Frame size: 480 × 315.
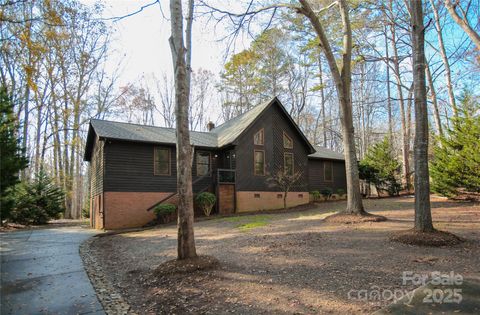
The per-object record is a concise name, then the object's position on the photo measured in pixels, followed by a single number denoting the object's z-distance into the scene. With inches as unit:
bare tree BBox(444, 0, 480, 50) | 402.9
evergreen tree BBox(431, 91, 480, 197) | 496.4
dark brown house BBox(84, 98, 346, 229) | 625.0
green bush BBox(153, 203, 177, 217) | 609.0
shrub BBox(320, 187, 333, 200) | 887.7
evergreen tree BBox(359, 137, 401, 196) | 830.5
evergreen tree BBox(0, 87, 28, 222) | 391.5
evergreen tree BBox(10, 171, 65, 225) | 742.0
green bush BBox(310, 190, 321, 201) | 860.0
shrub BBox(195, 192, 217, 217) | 652.7
